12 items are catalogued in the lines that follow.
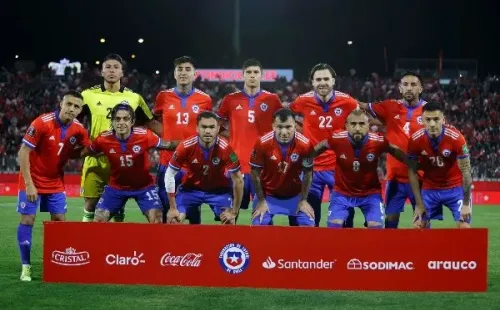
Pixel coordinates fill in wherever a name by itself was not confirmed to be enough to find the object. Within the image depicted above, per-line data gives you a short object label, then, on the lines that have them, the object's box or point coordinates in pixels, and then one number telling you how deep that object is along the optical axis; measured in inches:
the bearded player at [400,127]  722.2
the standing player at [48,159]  659.4
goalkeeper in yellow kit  733.9
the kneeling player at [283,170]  674.2
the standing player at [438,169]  663.1
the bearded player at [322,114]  724.7
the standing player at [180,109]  741.9
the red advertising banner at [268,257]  593.9
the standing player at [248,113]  740.6
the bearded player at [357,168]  671.1
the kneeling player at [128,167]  691.4
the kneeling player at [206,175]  673.0
